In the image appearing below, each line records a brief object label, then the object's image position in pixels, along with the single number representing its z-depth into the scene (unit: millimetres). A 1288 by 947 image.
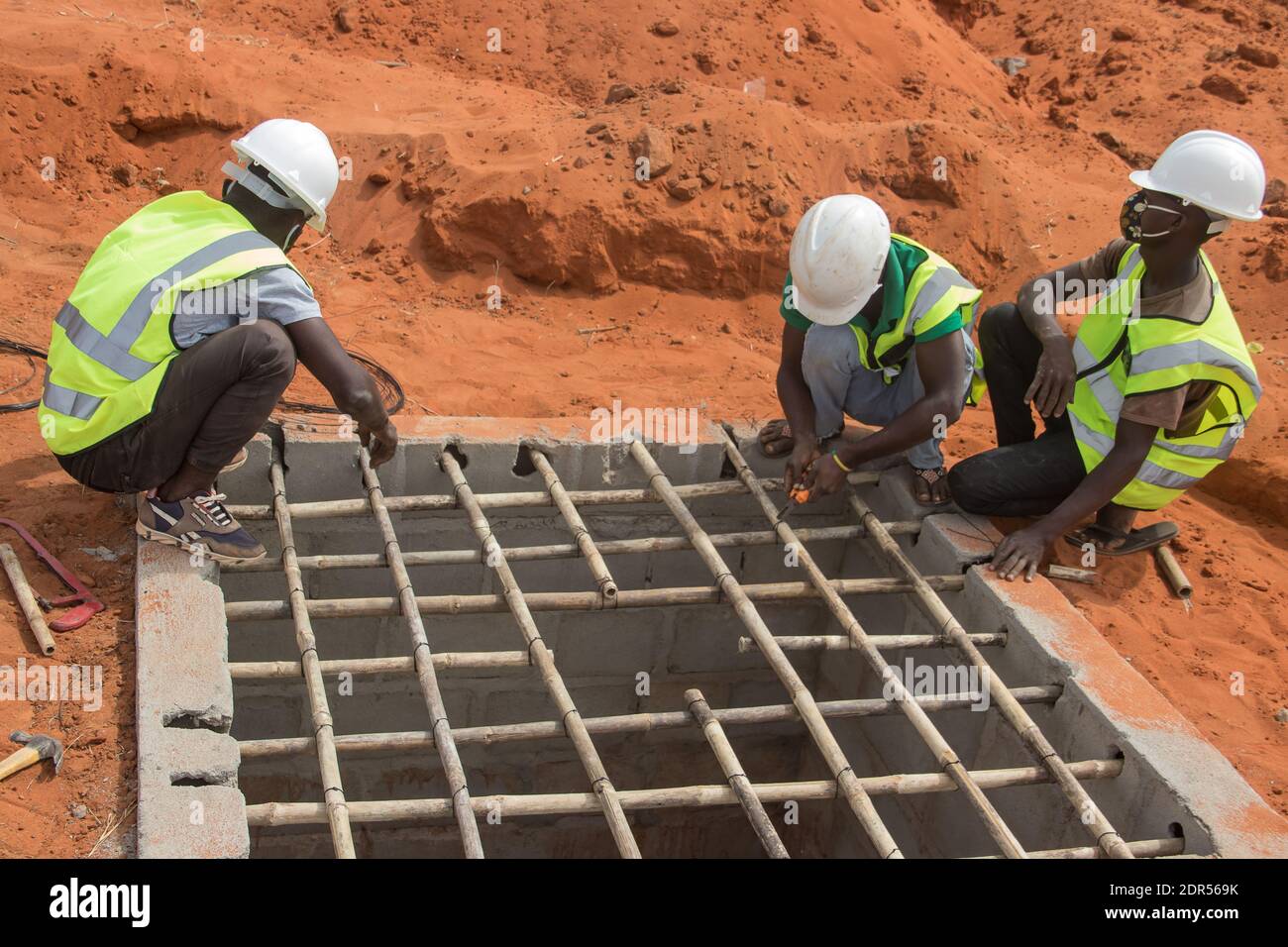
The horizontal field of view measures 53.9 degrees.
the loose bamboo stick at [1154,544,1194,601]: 4465
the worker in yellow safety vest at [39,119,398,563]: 3303
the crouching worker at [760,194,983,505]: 3818
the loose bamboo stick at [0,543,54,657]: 3258
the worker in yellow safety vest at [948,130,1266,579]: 3834
